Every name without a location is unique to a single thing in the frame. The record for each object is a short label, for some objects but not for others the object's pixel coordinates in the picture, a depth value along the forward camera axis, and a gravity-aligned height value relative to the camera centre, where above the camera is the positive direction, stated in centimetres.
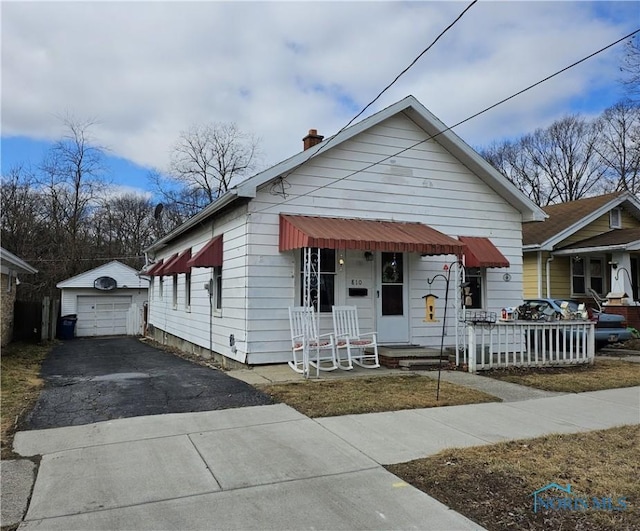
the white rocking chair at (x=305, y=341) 888 -85
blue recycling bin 2312 -155
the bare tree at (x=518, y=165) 3912 +1035
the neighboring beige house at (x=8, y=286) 1414 +22
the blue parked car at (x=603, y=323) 1363 -76
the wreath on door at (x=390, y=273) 1118 +46
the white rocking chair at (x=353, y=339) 950 -87
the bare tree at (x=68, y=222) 3127 +444
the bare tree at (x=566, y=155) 3603 +1041
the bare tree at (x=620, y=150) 3005 +903
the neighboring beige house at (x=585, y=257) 1712 +134
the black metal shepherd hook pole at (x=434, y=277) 1151 +37
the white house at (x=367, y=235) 985 +120
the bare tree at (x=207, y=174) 3703 +863
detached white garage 2450 -35
